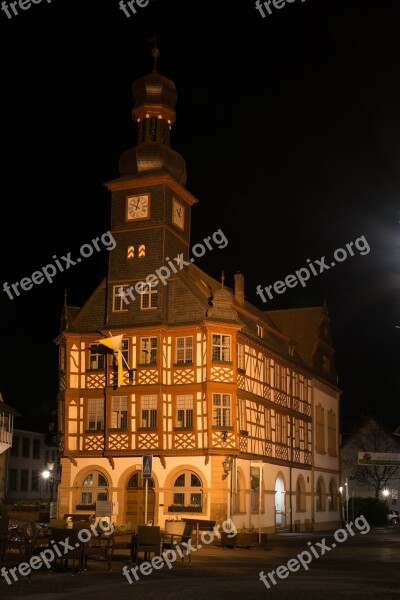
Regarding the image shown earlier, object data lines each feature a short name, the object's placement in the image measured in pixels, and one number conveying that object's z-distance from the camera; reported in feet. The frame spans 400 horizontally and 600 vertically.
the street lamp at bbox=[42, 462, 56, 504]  158.09
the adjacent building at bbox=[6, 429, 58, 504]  281.33
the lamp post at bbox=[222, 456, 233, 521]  138.21
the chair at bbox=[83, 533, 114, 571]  76.02
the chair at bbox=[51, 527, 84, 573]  72.59
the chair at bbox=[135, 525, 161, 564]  80.48
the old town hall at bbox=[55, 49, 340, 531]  142.51
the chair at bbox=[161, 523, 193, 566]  87.10
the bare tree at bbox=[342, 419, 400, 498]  281.74
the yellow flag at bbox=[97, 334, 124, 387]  141.38
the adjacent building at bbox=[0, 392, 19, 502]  198.29
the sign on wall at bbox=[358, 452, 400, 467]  205.26
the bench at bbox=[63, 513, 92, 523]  131.44
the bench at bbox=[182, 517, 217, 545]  122.93
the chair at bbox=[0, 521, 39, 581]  74.49
